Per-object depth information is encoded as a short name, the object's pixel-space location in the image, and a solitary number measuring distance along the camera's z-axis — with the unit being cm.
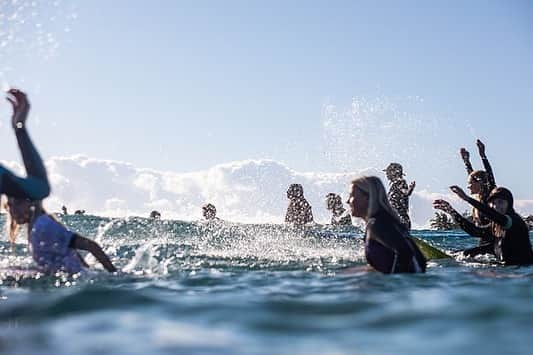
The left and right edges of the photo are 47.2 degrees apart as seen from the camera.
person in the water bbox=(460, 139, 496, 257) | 1197
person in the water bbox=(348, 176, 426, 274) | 721
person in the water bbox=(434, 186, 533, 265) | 1051
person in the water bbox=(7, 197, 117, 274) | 709
